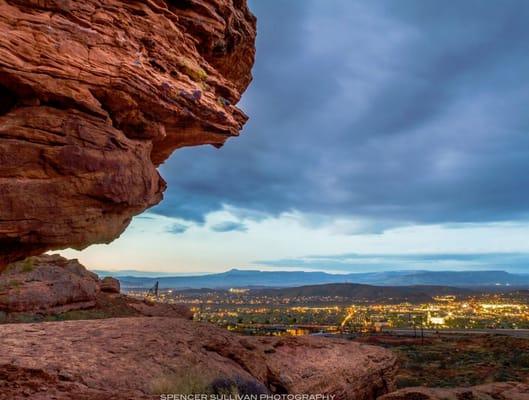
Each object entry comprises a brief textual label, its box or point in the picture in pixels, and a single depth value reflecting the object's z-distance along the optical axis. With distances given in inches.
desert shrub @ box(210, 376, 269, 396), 484.7
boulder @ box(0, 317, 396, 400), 442.3
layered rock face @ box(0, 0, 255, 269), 549.3
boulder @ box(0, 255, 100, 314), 1240.2
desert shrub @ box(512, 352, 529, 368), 1691.7
